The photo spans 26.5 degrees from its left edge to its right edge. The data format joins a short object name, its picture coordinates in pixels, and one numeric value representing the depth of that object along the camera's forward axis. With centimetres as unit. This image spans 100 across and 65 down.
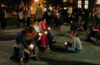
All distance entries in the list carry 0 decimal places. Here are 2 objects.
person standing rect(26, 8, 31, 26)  1652
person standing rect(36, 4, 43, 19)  1246
